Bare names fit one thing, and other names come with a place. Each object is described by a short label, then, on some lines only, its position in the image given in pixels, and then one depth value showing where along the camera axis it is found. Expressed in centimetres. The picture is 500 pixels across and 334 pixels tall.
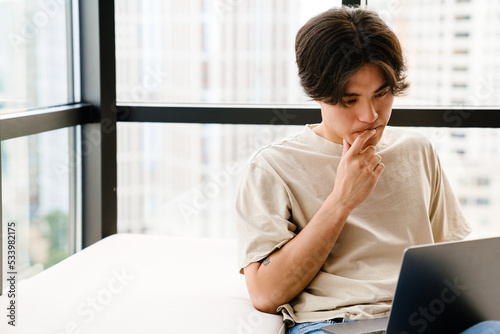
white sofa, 152
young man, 141
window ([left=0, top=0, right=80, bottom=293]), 199
